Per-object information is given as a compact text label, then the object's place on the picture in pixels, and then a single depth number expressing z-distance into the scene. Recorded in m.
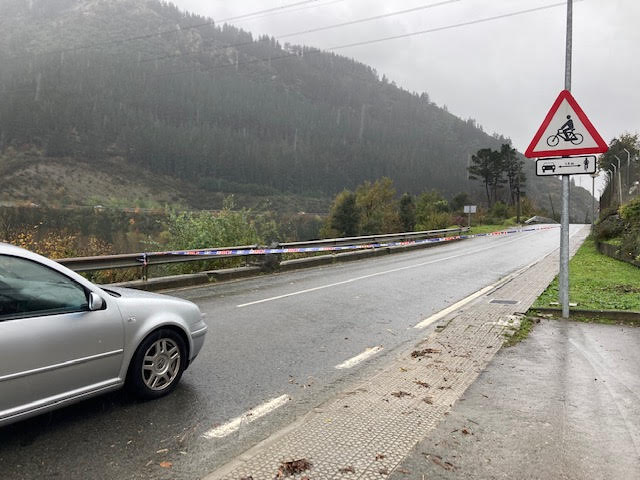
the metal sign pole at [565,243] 7.47
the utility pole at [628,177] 24.25
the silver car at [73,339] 3.26
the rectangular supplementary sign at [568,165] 6.94
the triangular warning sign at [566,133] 6.92
